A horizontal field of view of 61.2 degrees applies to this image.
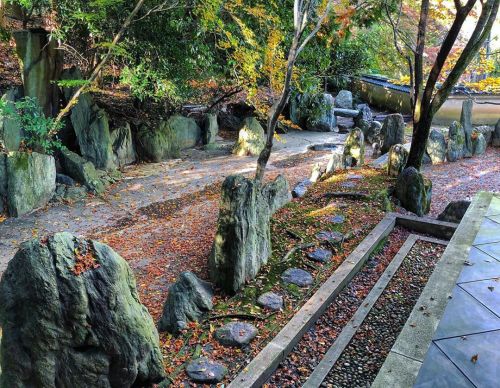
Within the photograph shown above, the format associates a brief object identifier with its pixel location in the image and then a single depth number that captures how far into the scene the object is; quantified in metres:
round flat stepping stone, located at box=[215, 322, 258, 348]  4.07
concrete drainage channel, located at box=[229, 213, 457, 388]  3.73
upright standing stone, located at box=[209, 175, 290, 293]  5.05
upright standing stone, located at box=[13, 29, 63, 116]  9.63
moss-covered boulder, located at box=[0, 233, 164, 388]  2.79
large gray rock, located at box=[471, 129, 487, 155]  13.40
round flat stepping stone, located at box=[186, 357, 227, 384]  3.58
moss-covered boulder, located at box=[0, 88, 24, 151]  8.52
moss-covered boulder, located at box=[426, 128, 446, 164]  12.48
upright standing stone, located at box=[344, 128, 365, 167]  11.70
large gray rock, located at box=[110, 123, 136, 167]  11.86
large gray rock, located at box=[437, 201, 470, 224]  7.14
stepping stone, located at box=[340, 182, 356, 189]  8.55
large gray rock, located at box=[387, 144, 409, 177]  9.09
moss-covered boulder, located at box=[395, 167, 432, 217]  7.88
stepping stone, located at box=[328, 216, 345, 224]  6.90
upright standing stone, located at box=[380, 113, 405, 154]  12.94
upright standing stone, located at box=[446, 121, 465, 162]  12.76
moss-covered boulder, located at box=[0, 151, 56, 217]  8.27
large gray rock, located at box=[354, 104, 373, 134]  17.25
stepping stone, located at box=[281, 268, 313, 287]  5.25
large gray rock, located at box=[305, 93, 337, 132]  16.73
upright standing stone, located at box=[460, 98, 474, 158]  13.16
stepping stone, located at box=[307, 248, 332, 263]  5.82
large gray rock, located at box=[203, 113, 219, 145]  15.02
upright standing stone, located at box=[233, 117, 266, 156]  13.97
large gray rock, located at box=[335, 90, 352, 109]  21.23
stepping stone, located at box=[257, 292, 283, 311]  4.72
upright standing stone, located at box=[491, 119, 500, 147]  14.39
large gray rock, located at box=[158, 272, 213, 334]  4.45
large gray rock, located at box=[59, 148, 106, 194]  9.95
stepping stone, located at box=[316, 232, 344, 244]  6.25
